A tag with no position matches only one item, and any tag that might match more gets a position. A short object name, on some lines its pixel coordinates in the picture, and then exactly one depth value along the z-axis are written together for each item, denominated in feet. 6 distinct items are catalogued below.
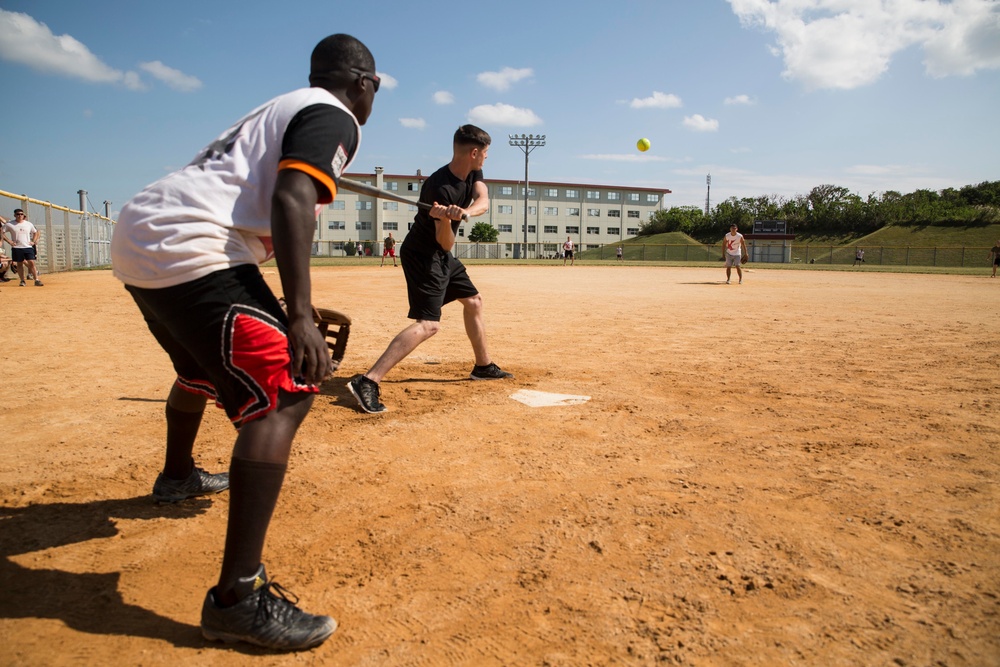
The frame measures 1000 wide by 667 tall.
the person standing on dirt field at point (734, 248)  65.70
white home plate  15.19
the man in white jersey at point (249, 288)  6.26
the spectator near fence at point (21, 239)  47.42
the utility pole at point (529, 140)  220.02
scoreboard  209.05
